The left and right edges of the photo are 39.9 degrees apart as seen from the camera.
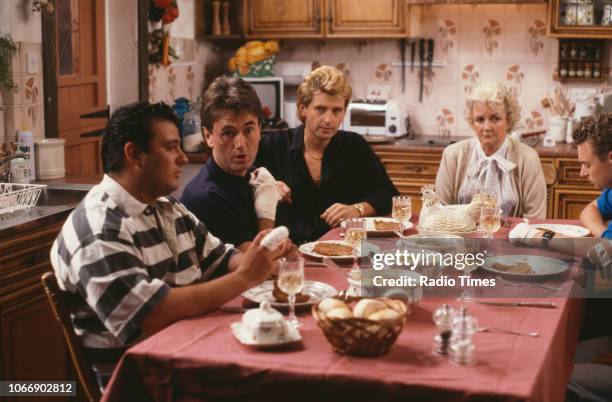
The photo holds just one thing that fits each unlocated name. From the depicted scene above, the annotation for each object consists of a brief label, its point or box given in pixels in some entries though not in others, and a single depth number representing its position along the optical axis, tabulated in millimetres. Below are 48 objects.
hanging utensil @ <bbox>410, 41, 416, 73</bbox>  5805
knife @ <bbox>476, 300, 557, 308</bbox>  2113
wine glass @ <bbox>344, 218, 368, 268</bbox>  2482
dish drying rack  3111
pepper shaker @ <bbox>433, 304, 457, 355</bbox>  1741
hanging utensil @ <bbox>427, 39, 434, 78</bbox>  5742
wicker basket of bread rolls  1677
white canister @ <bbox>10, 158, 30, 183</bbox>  3633
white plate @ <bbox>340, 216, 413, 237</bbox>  2998
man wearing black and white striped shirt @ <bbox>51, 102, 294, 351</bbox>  1894
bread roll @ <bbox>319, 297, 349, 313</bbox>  1778
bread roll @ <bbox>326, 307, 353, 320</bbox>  1699
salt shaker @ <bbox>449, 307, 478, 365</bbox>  1677
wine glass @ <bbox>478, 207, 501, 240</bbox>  2670
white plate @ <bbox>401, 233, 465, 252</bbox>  2643
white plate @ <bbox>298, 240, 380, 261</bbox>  2581
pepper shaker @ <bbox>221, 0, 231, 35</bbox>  5816
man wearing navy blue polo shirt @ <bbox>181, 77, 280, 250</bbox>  2578
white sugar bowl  1762
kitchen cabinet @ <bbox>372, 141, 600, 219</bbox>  4996
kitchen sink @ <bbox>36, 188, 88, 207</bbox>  3385
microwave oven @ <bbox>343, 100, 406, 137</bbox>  5613
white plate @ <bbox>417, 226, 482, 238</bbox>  2879
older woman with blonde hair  3727
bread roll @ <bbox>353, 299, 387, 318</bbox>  1806
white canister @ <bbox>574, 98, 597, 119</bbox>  5340
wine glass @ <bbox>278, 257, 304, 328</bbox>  1930
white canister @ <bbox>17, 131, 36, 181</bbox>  3770
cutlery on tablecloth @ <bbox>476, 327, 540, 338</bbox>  1880
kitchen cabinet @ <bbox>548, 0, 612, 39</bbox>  5105
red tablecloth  1600
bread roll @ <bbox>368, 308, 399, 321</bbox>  1719
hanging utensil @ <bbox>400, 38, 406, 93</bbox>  5812
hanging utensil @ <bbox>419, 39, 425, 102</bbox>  5758
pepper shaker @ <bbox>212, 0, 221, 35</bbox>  5801
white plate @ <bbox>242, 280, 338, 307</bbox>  2066
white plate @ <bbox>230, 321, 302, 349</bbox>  1754
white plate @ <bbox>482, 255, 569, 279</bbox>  2375
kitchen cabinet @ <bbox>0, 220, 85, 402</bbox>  2867
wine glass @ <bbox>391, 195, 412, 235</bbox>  2928
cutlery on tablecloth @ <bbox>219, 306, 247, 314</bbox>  2033
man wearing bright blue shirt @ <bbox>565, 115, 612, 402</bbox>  2600
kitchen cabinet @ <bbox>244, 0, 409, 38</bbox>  5523
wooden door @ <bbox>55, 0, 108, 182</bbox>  4362
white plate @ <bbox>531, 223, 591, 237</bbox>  3029
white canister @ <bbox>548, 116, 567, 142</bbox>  5367
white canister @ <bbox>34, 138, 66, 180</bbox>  3861
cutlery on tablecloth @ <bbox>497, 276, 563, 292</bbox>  2326
